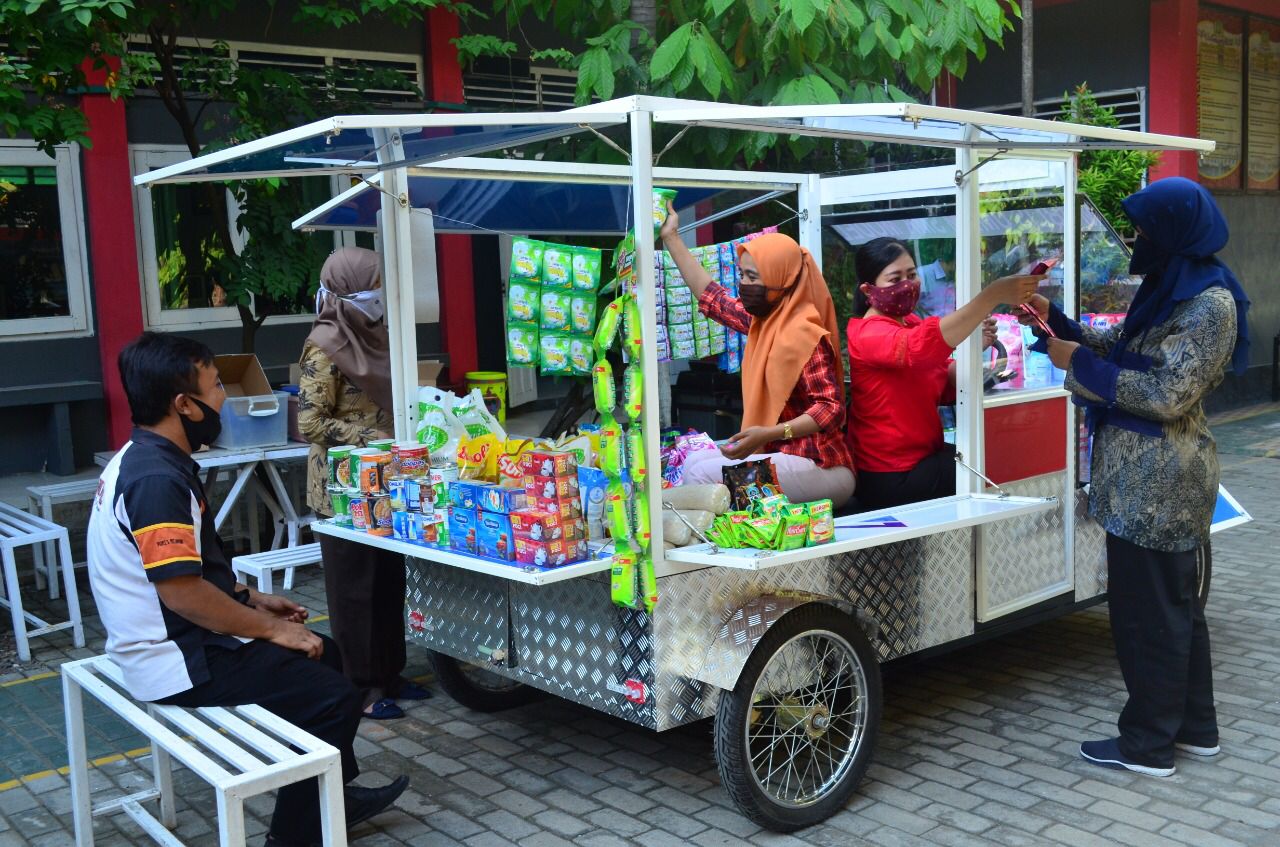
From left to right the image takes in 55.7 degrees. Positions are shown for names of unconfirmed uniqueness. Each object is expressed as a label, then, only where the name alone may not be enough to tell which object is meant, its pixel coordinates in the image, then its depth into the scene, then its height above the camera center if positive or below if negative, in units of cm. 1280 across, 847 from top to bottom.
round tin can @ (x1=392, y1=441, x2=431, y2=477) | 415 -57
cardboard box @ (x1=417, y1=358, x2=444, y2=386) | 672 -43
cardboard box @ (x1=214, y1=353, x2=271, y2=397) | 717 -46
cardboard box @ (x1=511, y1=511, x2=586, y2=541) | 353 -69
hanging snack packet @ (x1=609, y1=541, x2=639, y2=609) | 349 -83
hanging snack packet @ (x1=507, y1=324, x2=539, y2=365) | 475 -21
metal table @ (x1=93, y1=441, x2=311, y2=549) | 671 -99
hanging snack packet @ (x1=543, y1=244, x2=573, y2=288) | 472 +8
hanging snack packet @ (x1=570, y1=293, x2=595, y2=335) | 480 -11
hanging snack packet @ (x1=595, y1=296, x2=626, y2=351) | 352 -12
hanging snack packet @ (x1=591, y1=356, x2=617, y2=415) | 347 -29
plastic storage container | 682 -70
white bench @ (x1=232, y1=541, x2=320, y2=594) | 552 -121
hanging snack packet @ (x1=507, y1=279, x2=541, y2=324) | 473 -5
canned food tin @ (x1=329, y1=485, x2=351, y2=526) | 432 -75
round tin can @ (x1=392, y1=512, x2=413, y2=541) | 406 -78
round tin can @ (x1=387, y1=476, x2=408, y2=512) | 405 -67
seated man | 321 -78
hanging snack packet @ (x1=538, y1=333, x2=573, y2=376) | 476 -25
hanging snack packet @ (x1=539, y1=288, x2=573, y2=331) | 477 -8
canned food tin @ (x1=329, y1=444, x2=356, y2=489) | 429 -60
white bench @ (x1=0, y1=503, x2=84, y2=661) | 575 -129
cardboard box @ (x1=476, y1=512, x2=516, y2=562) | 364 -75
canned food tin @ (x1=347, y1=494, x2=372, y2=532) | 419 -75
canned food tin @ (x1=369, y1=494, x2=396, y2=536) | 416 -75
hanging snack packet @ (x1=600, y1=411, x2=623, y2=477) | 351 -46
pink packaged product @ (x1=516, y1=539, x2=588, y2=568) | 353 -77
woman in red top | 448 -47
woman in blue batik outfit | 386 -61
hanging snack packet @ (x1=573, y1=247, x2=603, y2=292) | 477 +7
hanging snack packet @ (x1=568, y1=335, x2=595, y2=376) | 479 -27
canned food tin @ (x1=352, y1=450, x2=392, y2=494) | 417 -61
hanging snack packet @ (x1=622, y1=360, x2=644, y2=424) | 348 -31
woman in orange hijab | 431 -37
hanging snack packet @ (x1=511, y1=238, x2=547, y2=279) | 469 +11
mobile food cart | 355 -82
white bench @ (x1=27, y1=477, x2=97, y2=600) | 665 -108
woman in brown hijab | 474 -53
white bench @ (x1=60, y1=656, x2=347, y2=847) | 286 -114
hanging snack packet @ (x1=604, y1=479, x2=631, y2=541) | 349 -65
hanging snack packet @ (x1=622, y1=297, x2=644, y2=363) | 349 -14
